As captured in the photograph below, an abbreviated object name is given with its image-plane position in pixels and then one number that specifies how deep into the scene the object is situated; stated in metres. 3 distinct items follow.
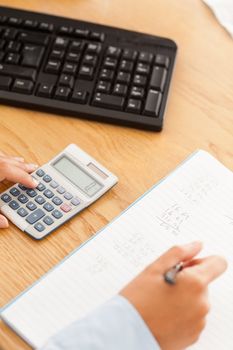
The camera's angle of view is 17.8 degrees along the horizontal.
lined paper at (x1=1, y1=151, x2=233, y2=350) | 0.73
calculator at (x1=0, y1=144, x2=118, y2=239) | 0.80
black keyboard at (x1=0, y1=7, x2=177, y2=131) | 0.89
